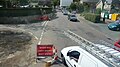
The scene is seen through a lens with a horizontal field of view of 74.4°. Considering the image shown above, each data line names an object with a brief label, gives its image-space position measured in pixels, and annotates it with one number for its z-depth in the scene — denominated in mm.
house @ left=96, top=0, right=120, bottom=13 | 24413
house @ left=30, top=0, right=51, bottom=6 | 43793
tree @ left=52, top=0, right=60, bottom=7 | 44499
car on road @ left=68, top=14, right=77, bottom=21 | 15774
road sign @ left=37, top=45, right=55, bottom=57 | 4625
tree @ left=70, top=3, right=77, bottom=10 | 34823
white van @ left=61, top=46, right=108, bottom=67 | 2410
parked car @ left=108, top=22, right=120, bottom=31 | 11459
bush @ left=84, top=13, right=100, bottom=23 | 14670
